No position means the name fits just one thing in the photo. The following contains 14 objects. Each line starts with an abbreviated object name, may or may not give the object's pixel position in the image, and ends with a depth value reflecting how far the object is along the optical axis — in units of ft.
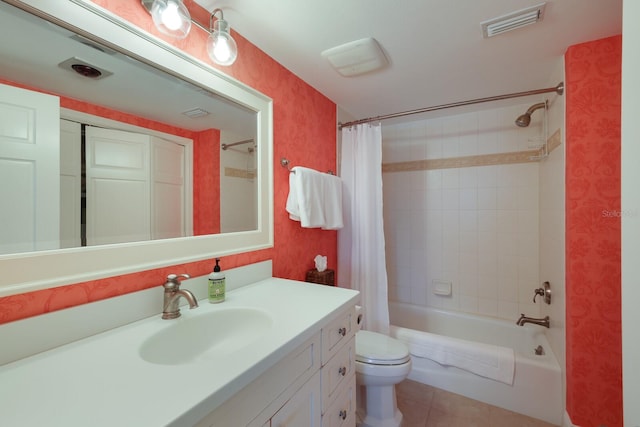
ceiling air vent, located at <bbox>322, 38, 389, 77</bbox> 4.60
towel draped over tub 5.45
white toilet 4.76
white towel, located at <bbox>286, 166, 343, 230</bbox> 5.20
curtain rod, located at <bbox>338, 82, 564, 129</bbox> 5.21
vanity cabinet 2.06
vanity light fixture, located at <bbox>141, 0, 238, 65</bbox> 3.07
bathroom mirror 2.44
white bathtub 5.18
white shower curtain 6.67
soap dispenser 3.54
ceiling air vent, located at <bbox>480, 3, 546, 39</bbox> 3.83
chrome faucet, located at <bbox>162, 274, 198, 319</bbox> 3.00
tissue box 5.79
